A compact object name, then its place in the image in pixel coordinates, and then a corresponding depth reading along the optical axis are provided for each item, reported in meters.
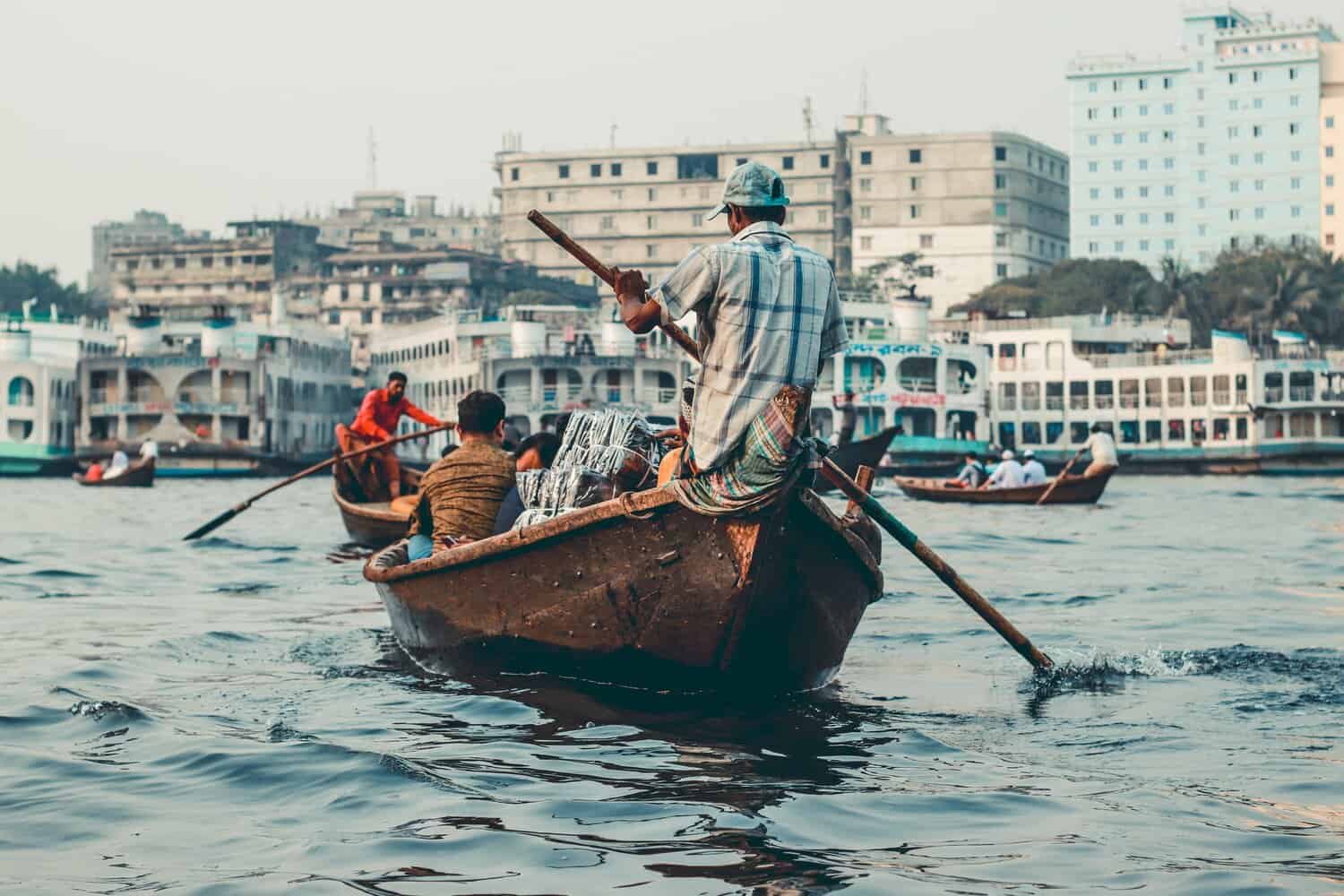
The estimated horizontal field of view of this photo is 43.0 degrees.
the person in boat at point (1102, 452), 30.61
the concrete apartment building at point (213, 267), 102.69
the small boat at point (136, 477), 45.88
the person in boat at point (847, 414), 44.25
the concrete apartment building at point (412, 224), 124.00
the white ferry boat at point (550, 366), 61.03
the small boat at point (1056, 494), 30.28
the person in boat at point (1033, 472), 31.86
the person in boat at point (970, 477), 33.34
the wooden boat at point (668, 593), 7.30
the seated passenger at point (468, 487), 9.77
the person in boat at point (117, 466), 45.99
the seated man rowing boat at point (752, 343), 6.84
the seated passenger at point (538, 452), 11.02
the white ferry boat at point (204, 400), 62.12
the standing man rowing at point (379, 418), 17.70
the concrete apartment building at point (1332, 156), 102.06
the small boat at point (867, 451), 34.66
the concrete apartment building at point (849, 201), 107.50
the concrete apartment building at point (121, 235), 128.25
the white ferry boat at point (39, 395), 63.31
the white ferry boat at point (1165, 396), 61.59
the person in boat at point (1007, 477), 31.36
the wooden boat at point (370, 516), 17.73
